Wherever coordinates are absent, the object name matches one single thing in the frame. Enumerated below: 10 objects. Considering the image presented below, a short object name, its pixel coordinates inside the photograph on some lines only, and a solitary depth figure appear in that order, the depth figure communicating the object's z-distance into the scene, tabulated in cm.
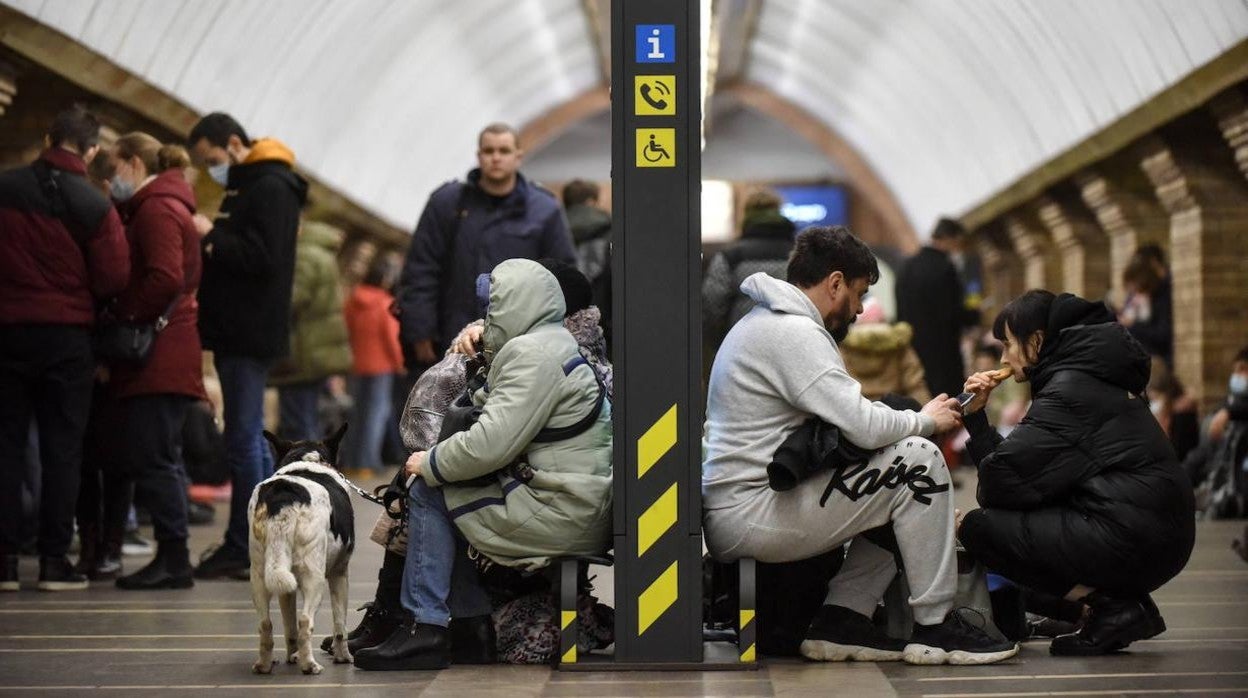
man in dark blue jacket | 2069
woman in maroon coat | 2031
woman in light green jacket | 1467
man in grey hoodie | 1482
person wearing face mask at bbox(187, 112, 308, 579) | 2091
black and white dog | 1435
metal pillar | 1449
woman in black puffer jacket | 1537
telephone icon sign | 1450
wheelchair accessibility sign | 1450
